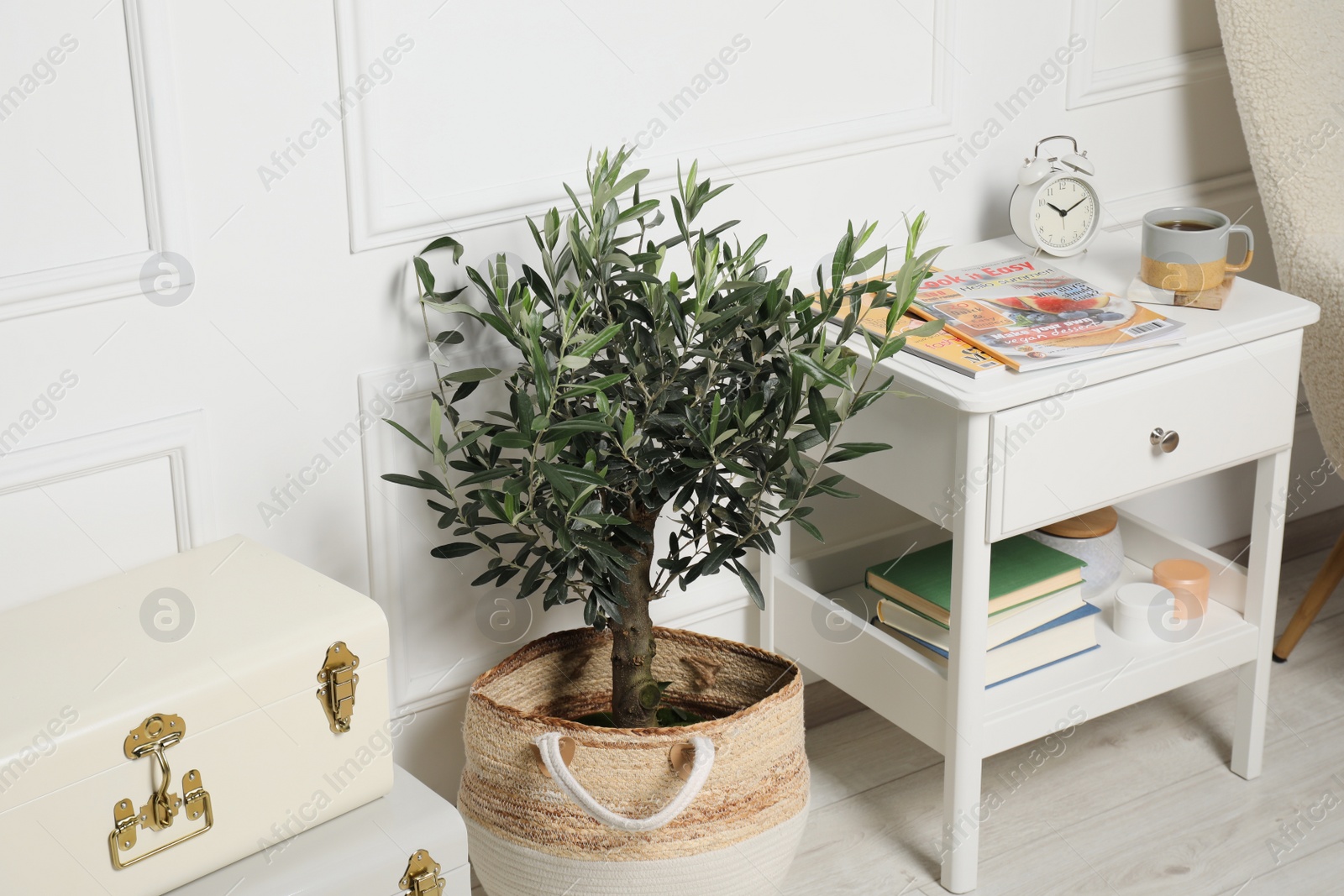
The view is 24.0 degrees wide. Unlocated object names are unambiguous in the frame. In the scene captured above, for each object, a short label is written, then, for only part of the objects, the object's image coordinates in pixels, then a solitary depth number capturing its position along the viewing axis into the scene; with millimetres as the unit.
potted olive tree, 3156
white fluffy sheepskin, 3606
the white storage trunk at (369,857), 3033
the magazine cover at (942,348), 3275
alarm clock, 3545
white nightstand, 3267
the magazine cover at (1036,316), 3303
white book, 3424
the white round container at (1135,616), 3508
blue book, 3423
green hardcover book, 3428
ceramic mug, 3422
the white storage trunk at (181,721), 2947
